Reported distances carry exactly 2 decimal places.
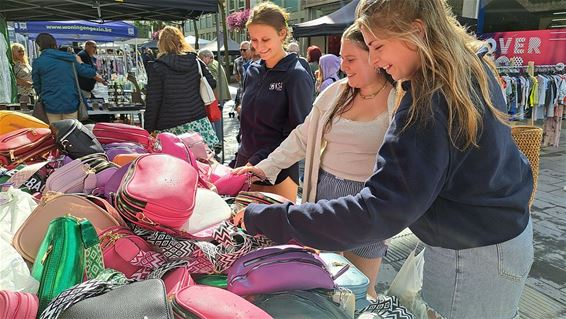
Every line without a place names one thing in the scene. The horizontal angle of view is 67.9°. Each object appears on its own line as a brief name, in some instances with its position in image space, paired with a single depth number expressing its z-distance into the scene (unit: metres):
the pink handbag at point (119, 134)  2.17
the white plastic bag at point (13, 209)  1.38
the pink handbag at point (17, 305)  0.88
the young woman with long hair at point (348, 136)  1.83
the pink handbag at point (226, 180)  1.75
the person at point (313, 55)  8.05
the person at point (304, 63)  2.52
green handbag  1.02
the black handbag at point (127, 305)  0.84
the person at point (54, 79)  5.21
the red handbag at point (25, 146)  1.96
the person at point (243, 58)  8.55
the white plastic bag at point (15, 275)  1.03
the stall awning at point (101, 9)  4.70
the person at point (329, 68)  5.94
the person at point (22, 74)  7.05
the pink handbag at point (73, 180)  1.57
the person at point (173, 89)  3.70
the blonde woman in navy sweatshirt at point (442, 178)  1.02
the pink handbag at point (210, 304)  0.90
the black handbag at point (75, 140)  1.89
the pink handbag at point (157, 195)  1.20
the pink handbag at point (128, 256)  1.20
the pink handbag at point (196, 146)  2.10
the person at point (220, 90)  6.04
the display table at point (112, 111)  5.56
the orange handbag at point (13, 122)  2.21
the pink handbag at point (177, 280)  1.07
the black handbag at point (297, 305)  1.07
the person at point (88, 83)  6.07
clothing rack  6.61
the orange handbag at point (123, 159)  1.82
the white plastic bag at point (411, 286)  1.35
